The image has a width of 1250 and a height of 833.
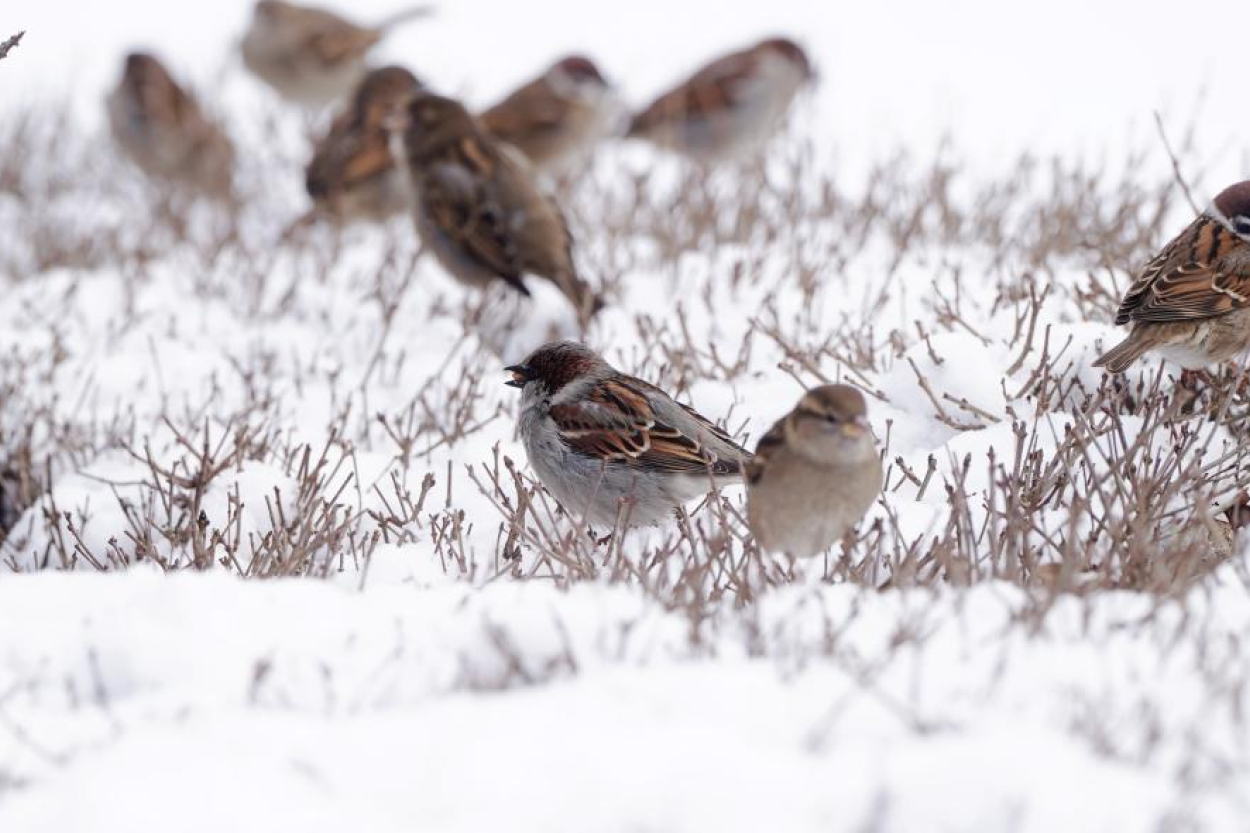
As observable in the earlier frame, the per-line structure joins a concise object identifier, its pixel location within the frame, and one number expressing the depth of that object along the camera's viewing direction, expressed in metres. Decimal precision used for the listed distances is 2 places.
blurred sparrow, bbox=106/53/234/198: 23.30
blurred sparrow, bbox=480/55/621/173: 20.67
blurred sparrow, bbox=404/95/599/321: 16.03
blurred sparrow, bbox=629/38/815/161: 21.75
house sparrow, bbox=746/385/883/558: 7.66
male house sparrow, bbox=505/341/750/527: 9.56
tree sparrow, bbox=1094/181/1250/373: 10.06
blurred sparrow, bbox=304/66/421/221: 19.98
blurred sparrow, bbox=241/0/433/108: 24.53
